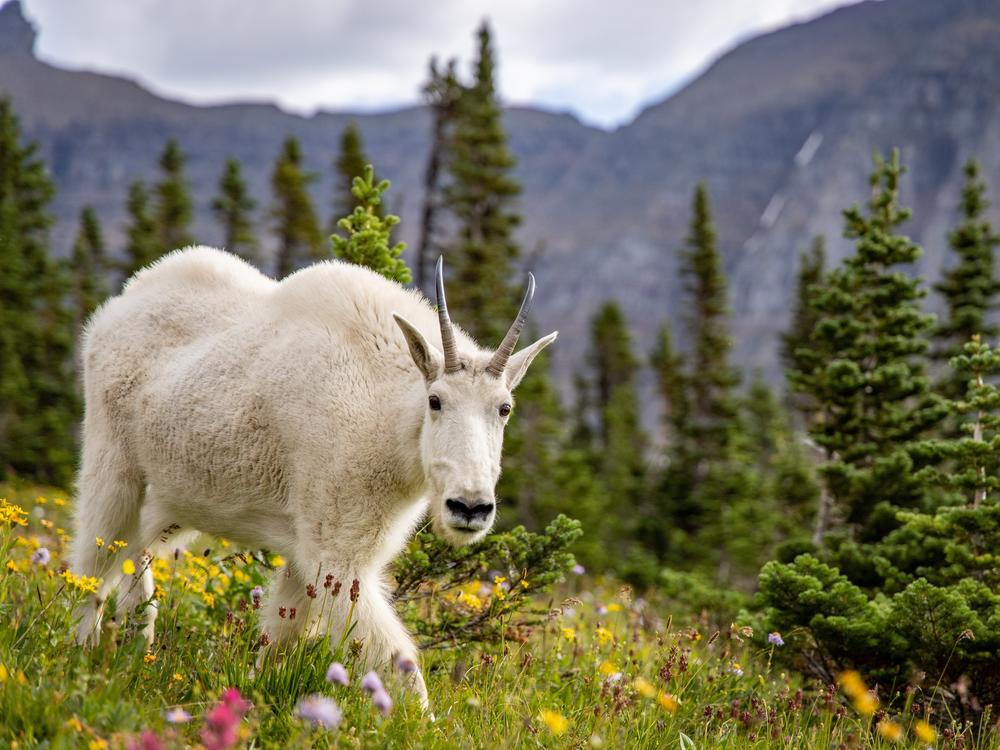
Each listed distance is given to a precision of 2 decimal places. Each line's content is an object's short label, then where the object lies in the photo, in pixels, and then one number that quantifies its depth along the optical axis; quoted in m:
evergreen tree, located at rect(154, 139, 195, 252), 36.50
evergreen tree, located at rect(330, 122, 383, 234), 32.38
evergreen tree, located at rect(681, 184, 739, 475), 30.14
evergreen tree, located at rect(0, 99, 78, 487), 29.67
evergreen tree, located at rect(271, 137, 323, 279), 35.22
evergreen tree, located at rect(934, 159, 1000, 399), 16.00
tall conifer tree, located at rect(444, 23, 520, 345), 27.48
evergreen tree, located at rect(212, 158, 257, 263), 35.47
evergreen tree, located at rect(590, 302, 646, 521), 44.25
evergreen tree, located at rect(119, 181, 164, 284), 34.94
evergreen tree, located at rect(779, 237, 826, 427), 34.44
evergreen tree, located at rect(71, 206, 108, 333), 39.53
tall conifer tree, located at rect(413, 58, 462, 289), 27.11
